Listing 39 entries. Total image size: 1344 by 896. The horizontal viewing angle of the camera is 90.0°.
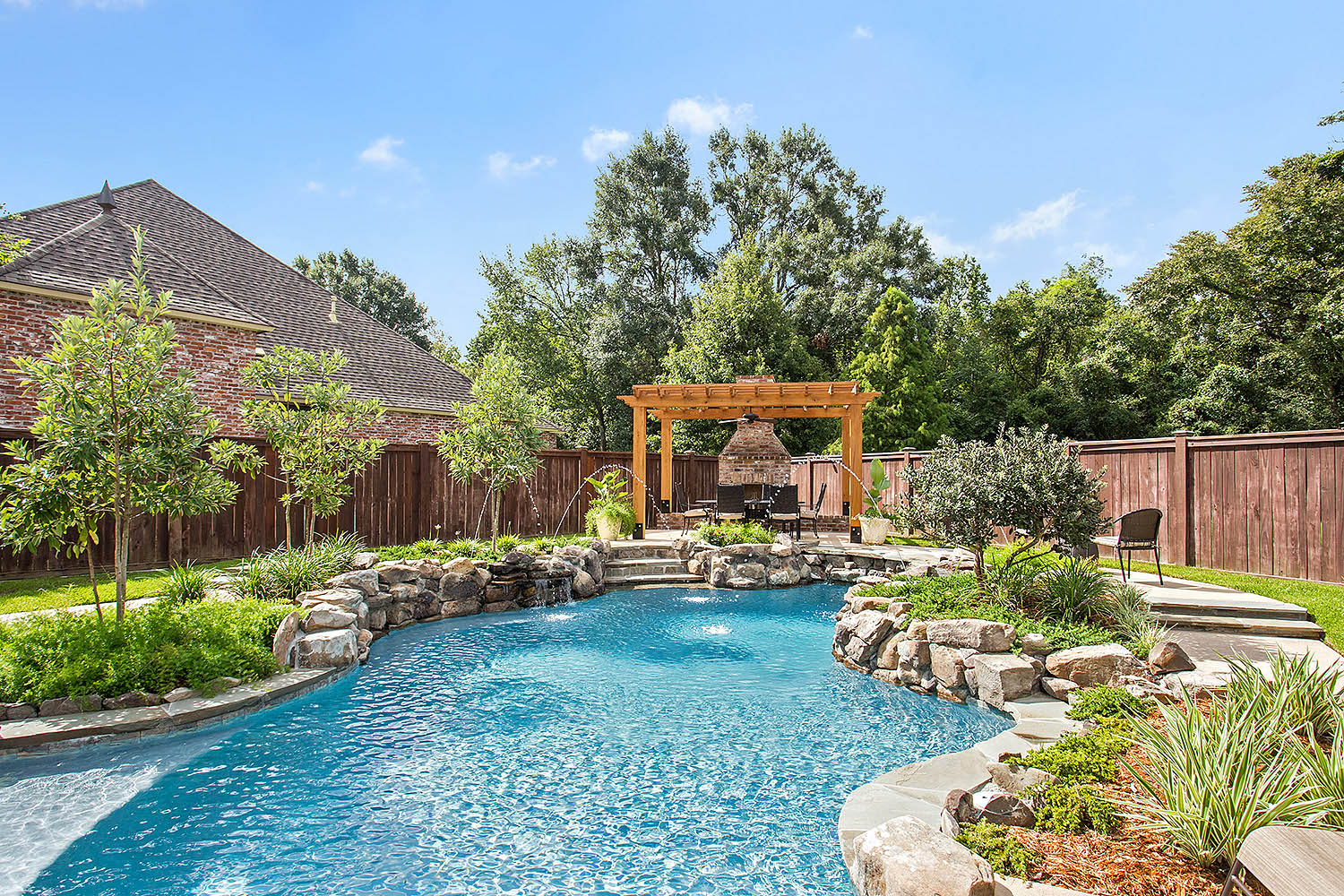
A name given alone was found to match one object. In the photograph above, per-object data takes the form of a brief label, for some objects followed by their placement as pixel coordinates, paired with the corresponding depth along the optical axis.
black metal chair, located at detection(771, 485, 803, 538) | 12.73
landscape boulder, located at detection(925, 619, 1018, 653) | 5.39
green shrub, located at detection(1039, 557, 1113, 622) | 5.95
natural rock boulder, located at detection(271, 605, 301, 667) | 5.78
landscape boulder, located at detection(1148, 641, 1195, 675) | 4.71
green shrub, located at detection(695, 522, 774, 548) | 11.12
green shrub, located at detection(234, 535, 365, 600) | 7.06
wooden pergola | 13.03
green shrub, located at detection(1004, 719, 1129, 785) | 3.25
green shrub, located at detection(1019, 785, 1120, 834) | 2.79
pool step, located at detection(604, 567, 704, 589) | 10.56
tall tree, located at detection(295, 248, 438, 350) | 35.09
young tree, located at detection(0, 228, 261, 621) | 5.06
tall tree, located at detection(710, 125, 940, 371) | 25.77
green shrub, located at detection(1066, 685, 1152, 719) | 4.03
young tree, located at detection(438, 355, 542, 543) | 9.81
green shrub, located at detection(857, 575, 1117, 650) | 5.39
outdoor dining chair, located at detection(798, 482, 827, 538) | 13.24
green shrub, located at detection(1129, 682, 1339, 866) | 2.46
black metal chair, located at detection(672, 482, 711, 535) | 17.20
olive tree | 6.15
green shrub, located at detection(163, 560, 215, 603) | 6.59
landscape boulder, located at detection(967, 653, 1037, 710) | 5.01
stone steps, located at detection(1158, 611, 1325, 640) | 5.80
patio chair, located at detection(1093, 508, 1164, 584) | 7.26
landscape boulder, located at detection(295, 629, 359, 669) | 5.90
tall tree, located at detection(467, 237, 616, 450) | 27.25
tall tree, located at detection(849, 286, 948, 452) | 22.41
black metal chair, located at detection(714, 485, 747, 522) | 12.88
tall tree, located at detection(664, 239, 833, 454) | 21.75
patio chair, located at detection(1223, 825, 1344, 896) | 1.74
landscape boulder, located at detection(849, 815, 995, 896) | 2.38
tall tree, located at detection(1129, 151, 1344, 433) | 16.77
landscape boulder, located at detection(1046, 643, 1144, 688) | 4.80
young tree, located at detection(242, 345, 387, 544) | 7.90
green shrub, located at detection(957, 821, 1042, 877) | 2.53
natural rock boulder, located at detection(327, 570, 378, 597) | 7.48
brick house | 10.61
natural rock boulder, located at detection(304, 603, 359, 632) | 6.25
